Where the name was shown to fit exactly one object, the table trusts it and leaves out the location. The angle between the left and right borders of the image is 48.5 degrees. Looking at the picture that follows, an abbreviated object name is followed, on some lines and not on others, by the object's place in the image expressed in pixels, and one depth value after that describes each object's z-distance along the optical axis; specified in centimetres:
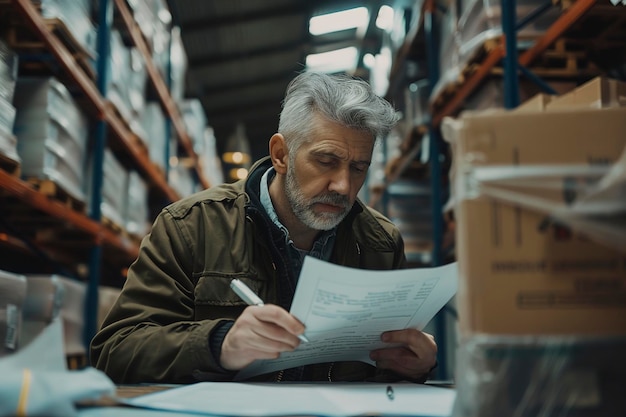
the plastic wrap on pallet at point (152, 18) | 643
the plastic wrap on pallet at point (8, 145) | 355
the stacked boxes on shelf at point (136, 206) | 634
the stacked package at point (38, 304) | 402
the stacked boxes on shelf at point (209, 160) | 1163
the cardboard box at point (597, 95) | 247
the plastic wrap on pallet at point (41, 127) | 415
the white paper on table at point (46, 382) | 103
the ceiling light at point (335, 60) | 1442
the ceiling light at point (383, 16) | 1125
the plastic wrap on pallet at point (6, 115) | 358
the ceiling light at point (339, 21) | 1236
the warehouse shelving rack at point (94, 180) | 396
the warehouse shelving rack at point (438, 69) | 400
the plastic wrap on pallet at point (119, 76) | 554
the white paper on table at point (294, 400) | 134
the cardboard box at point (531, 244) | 117
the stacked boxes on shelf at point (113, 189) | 555
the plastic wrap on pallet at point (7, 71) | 358
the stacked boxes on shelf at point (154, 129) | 713
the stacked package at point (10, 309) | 319
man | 202
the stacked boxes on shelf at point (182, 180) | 896
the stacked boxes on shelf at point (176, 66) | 870
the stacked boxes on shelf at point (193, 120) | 960
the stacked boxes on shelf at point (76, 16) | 417
